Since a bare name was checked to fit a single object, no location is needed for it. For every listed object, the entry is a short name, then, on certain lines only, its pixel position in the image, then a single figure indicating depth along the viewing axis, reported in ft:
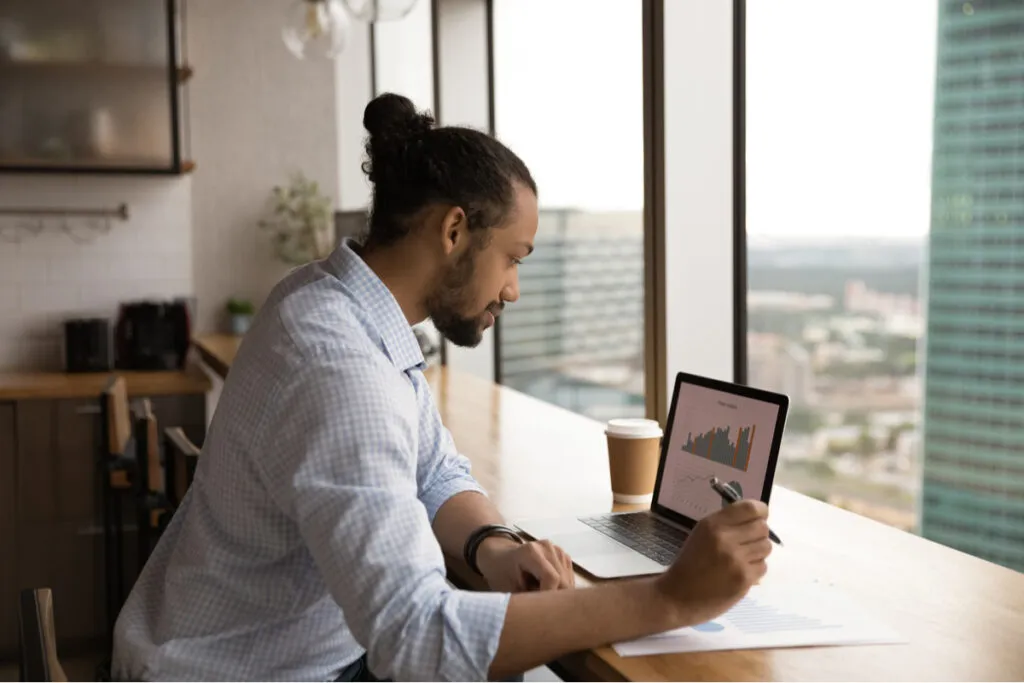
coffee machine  13.99
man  3.41
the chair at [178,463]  6.47
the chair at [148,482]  8.41
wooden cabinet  12.09
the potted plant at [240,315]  15.03
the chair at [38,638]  3.45
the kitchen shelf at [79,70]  13.12
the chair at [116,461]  9.48
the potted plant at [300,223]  15.20
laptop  4.64
